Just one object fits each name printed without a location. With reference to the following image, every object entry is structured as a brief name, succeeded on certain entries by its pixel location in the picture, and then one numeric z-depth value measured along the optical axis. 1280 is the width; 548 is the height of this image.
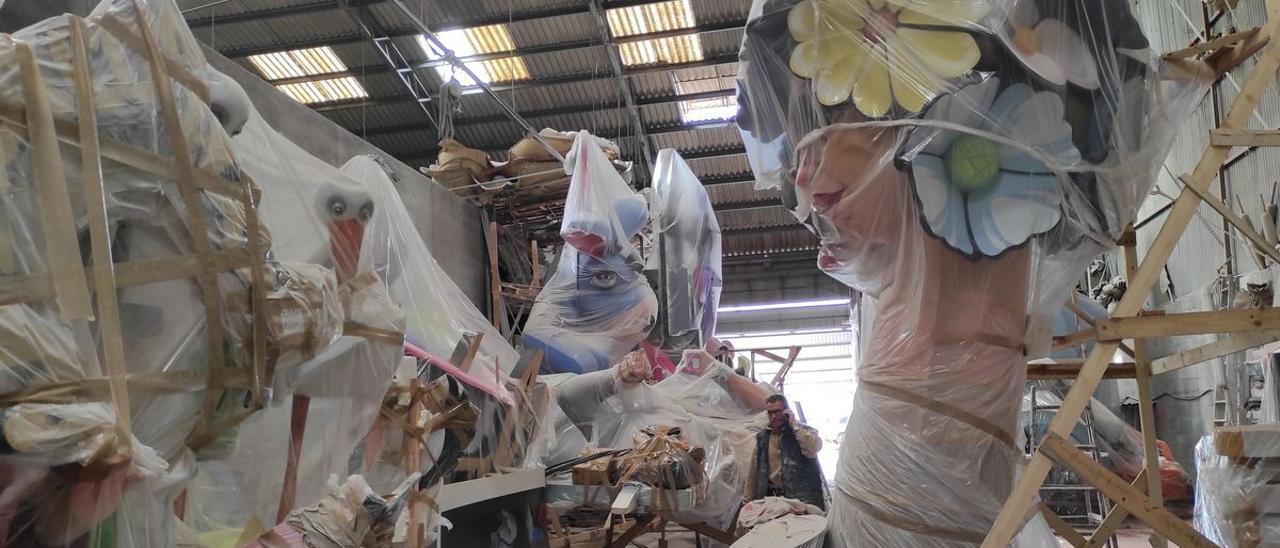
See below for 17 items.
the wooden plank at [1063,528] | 3.44
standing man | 6.43
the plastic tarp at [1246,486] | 3.19
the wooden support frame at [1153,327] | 2.42
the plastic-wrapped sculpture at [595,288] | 7.69
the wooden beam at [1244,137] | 2.55
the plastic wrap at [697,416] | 6.61
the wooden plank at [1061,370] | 3.69
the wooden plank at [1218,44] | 2.80
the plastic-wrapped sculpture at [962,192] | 2.86
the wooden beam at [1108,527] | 3.36
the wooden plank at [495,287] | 8.46
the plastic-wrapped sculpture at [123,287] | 1.53
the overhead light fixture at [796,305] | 15.99
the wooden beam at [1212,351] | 2.92
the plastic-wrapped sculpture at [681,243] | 9.22
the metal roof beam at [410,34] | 9.81
